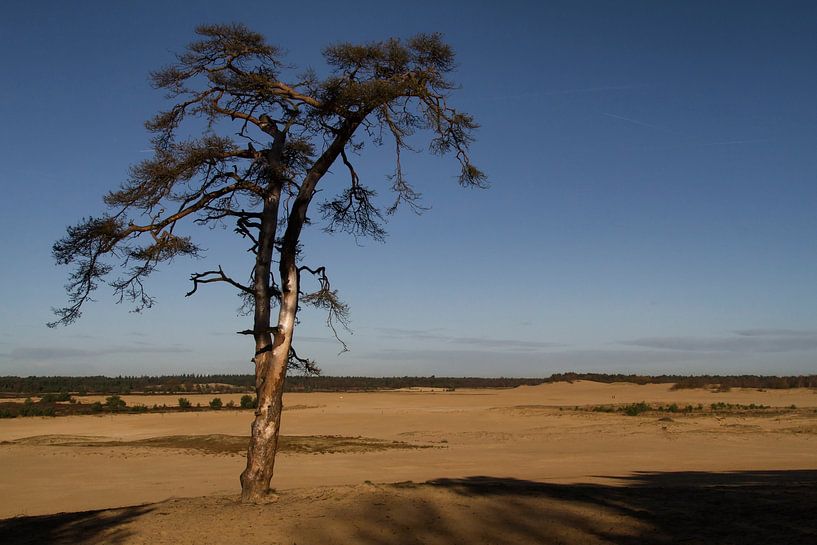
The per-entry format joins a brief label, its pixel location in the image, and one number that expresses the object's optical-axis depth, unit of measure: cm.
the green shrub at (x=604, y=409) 4091
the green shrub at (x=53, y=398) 6135
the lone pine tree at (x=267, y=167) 1036
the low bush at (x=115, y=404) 5174
